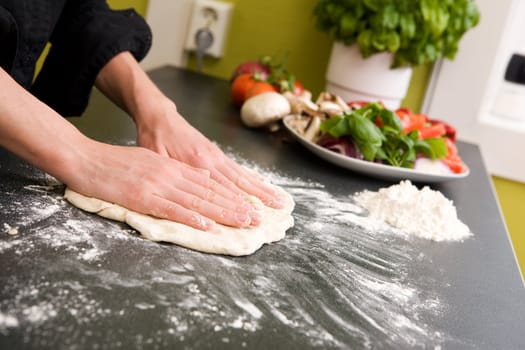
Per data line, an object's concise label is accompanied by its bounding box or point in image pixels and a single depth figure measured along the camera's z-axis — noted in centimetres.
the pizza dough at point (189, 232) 64
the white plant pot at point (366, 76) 149
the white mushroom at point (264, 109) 126
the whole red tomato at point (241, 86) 143
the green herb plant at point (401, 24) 138
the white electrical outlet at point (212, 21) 176
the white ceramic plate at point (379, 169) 104
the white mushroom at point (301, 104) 123
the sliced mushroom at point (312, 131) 116
